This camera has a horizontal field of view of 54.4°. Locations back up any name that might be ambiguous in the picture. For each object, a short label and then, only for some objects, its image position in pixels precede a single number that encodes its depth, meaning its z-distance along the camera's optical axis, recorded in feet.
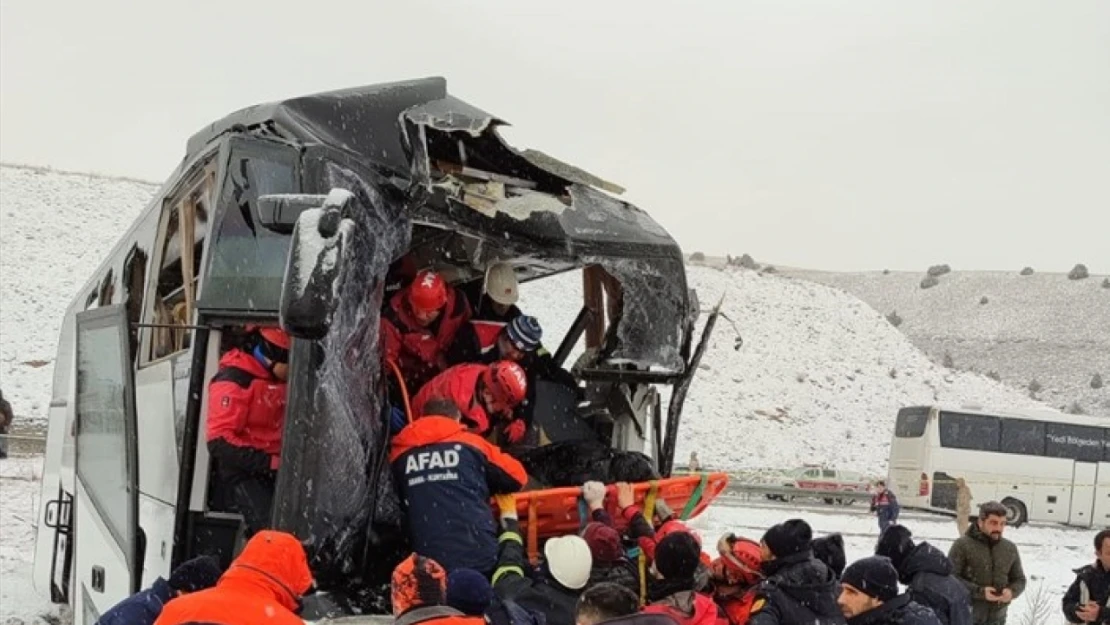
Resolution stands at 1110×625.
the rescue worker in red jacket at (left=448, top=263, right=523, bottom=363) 20.45
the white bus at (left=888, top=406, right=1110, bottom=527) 82.94
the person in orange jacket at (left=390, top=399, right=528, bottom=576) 15.15
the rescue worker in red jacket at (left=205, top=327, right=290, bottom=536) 14.61
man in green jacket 24.97
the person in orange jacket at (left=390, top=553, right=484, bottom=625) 10.82
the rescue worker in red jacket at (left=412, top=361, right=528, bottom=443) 17.89
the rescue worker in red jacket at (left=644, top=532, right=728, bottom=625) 14.26
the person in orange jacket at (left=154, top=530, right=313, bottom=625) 9.94
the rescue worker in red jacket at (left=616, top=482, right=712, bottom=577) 16.46
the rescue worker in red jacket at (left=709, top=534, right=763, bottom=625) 17.28
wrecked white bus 13.46
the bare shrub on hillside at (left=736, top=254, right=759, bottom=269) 171.42
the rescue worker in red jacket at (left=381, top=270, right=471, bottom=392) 19.06
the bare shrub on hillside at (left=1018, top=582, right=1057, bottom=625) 31.22
